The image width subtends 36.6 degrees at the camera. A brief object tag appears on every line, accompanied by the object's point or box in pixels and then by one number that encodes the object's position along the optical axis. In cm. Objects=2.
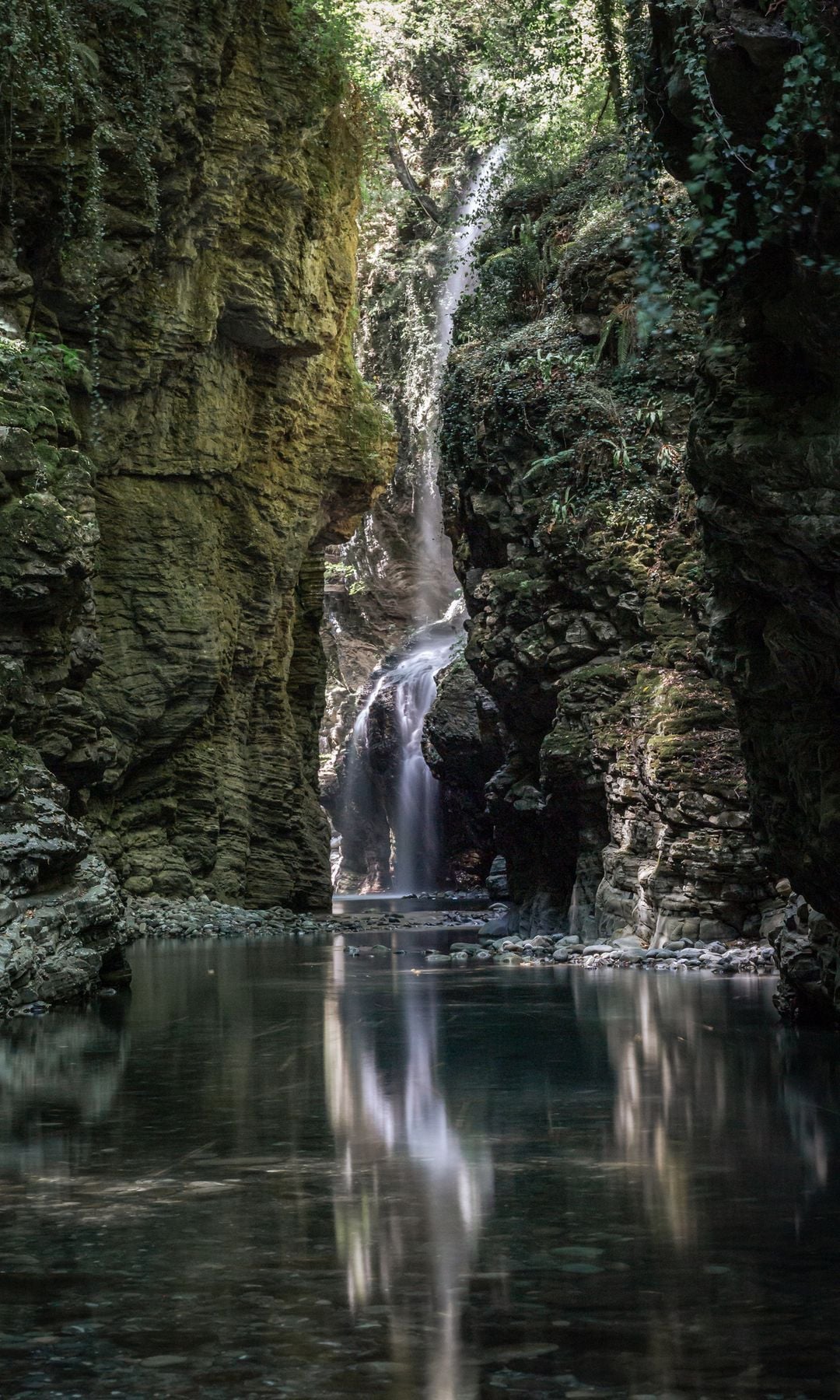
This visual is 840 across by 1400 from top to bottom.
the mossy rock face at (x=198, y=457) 1334
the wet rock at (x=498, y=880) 3394
